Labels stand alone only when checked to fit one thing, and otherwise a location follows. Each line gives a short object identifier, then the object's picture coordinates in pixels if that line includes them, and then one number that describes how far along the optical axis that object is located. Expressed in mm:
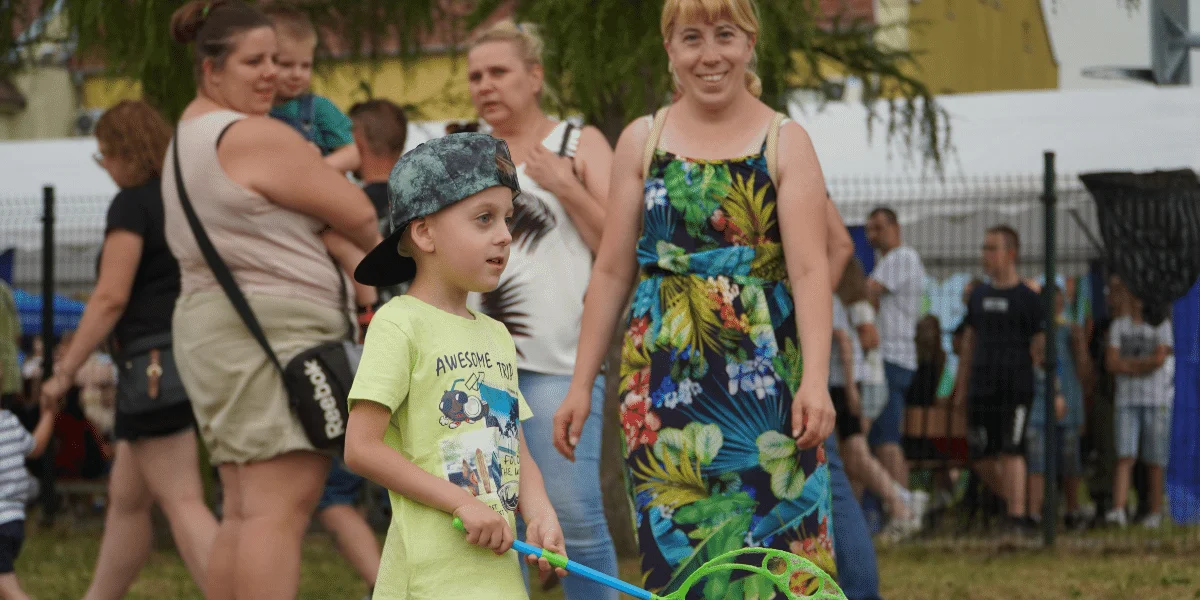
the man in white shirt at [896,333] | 9375
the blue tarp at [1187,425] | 9062
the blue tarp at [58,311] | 11031
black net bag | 9086
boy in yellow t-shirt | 2740
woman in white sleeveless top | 4273
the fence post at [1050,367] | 9086
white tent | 11016
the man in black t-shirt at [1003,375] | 9242
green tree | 6816
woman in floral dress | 3578
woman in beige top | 4152
